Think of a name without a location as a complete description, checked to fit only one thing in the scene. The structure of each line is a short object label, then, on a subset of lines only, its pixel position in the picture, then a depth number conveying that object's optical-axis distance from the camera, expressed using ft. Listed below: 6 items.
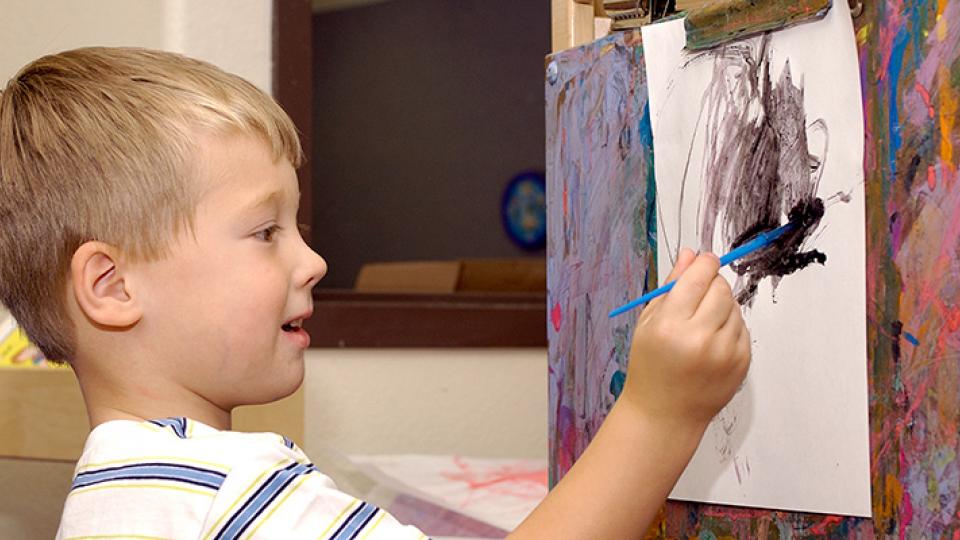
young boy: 2.39
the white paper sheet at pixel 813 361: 2.49
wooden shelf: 5.75
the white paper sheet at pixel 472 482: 4.48
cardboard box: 8.02
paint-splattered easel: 2.26
